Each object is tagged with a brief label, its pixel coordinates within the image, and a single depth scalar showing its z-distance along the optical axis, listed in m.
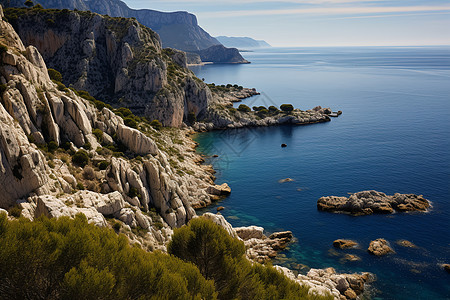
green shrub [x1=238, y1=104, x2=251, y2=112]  145.00
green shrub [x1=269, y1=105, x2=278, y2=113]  148.05
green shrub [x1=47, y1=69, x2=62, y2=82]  67.19
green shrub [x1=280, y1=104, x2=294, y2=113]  146.50
